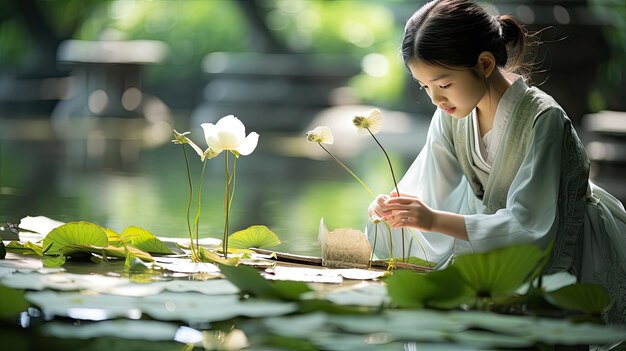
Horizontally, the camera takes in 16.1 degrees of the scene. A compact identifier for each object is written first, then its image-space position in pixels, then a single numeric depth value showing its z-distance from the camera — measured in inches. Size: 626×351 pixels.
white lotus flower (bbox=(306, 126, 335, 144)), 151.8
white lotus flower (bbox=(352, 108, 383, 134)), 152.7
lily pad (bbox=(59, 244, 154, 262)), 152.7
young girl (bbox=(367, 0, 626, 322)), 150.4
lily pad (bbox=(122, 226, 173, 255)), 156.4
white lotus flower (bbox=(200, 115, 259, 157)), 150.8
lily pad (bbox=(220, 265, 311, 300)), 139.0
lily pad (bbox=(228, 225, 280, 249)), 159.1
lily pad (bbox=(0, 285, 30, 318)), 135.5
